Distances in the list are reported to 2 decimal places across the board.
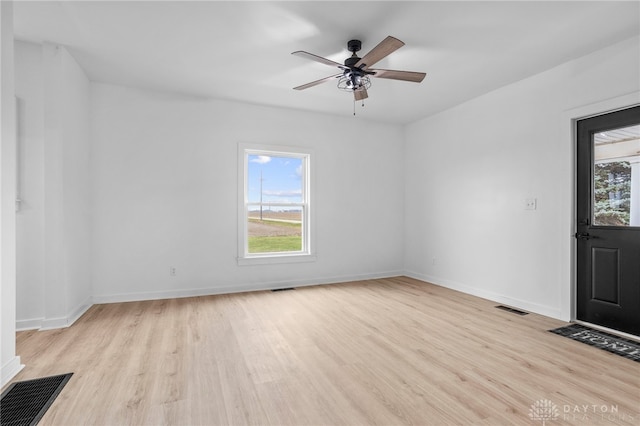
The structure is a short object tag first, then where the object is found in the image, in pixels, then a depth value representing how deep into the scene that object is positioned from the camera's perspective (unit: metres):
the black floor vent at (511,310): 3.76
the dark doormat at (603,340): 2.69
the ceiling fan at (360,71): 2.71
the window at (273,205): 4.86
